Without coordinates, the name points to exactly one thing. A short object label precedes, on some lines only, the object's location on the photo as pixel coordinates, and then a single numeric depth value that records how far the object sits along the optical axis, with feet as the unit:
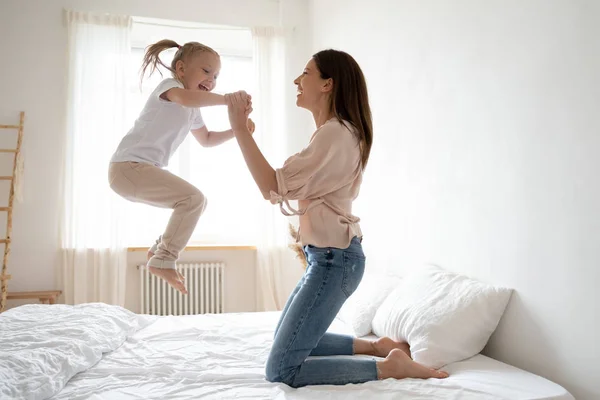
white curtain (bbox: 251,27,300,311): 13.01
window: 13.35
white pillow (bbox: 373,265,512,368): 5.62
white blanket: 4.71
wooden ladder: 10.80
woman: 5.06
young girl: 5.86
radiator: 12.44
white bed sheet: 4.68
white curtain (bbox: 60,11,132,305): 11.91
